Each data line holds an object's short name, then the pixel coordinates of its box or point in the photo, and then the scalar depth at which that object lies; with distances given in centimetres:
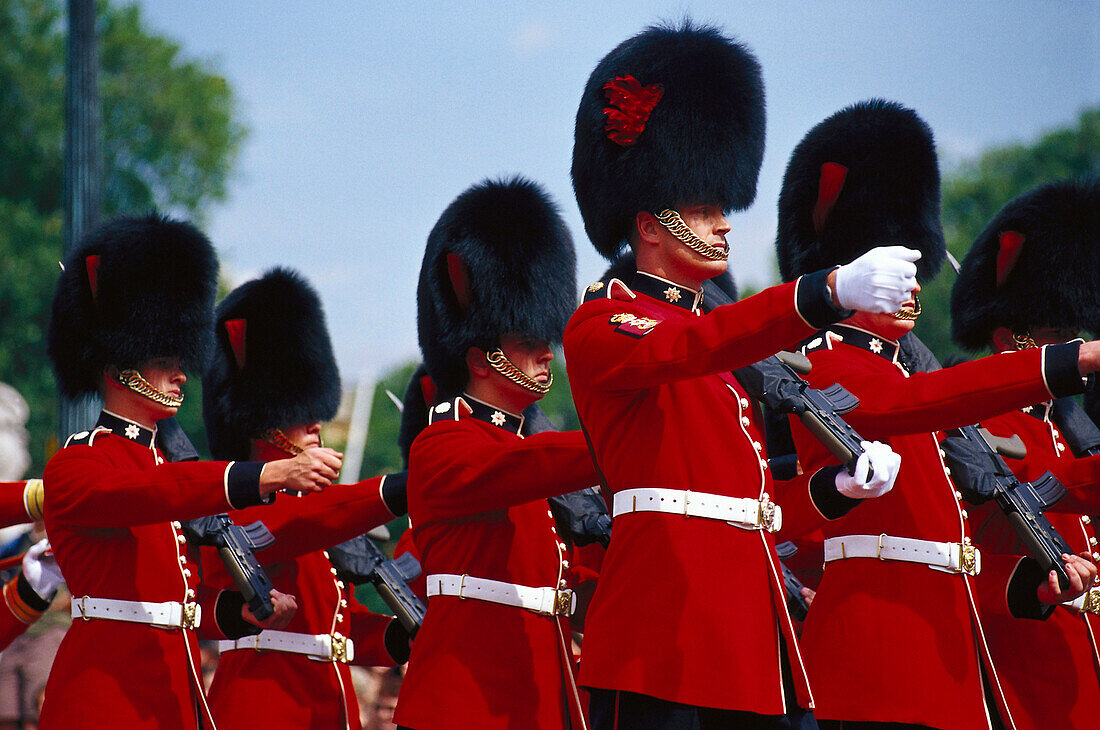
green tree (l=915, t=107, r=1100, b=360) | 6681
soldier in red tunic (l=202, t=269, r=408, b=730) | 1111
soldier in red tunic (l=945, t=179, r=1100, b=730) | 976
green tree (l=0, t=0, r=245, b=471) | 5622
